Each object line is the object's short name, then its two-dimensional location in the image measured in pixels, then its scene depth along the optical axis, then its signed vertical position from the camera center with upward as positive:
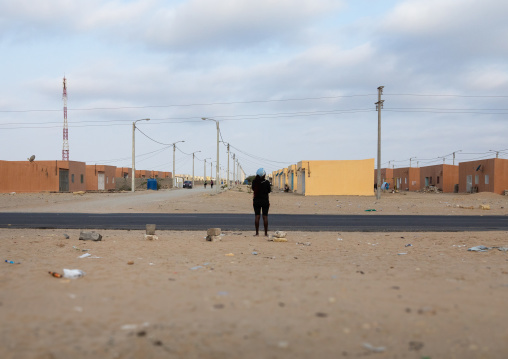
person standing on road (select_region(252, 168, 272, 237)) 11.04 -0.36
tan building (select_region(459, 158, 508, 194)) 41.84 +0.72
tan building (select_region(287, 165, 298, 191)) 56.66 +0.70
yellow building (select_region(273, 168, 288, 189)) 72.69 +0.61
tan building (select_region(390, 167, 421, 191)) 67.56 +0.61
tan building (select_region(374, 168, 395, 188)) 77.06 +1.05
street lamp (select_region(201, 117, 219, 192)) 40.88 +1.26
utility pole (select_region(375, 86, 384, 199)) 33.97 +5.17
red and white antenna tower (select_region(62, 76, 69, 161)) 69.44 +8.05
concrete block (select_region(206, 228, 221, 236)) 10.17 -1.26
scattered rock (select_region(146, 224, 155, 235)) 10.69 -1.27
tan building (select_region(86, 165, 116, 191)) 61.00 +0.22
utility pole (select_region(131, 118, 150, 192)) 47.59 +4.42
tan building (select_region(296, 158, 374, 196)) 43.41 +0.34
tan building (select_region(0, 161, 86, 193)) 45.31 +0.31
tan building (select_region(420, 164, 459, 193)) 55.50 +0.67
